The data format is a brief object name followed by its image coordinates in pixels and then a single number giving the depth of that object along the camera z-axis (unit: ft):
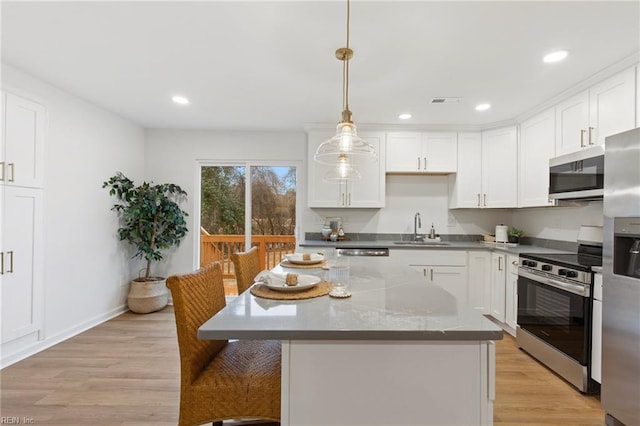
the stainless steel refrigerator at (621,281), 5.73
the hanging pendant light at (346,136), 5.93
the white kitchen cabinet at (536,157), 10.15
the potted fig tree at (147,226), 12.14
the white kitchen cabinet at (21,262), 8.21
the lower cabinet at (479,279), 11.55
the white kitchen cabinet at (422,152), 12.94
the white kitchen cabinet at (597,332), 6.84
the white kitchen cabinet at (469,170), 12.80
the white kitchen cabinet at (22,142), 8.18
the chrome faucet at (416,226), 13.68
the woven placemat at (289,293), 4.41
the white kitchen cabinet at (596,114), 7.46
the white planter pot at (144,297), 12.48
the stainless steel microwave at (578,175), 7.68
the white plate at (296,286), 4.60
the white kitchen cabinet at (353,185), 13.02
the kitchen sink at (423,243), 12.19
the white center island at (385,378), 3.41
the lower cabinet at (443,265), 11.73
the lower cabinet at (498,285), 10.80
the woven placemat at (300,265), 6.95
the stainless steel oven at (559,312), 7.14
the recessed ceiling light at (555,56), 7.15
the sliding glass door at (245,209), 14.52
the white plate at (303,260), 7.11
